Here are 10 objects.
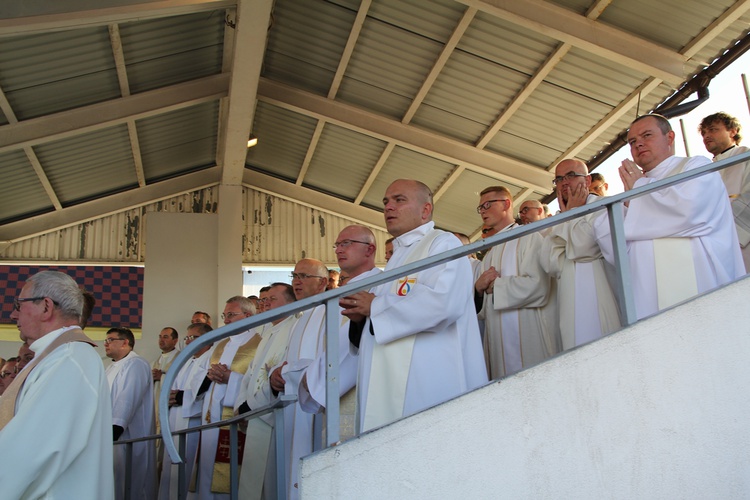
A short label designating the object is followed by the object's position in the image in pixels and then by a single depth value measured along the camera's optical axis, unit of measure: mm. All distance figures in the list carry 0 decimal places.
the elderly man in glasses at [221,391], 5406
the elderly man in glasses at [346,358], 3873
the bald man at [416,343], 3357
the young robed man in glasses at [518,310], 4555
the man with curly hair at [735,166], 4465
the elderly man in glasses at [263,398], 4414
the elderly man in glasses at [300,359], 4445
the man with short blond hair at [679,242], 3660
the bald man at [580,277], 4234
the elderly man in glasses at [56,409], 2824
